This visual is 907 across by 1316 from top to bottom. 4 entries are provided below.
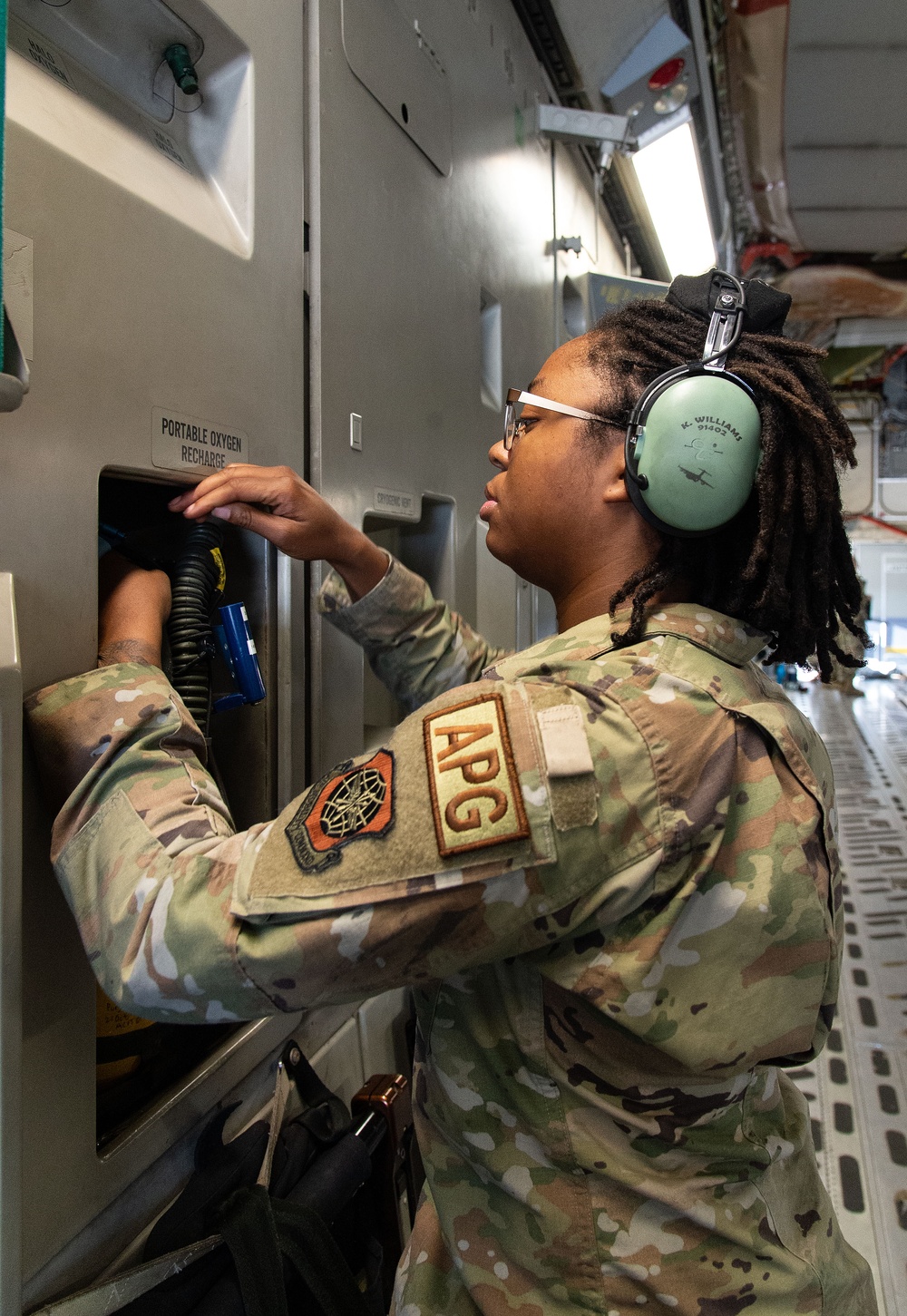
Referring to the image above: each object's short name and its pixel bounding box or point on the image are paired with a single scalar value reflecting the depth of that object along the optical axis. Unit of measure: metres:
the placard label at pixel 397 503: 1.45
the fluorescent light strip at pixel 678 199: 2.98
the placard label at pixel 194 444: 0.94
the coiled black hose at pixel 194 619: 1.01
